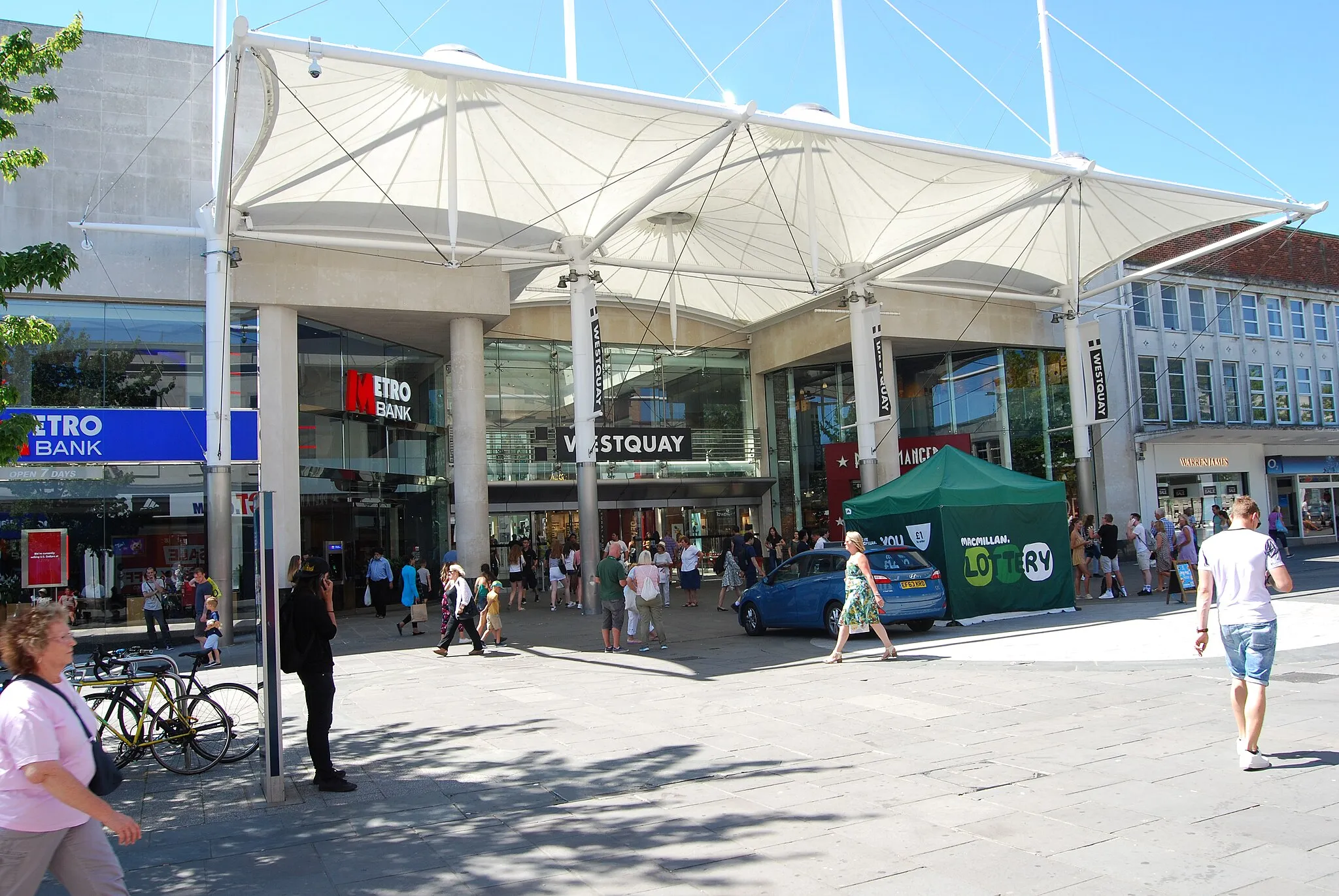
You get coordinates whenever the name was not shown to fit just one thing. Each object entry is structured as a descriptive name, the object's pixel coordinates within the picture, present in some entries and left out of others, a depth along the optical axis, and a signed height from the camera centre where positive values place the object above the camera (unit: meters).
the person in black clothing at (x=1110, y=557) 19.59 -0.88
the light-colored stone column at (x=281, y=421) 21.94 +3.13
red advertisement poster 19.72 +0.19
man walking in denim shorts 6.25 -0.66
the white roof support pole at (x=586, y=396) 22.95 +3.44
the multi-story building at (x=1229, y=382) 34.59 +4.85
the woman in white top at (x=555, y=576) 23.97 -0.87
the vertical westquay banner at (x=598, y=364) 23.03 +4.24
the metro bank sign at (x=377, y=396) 24.56 +4.08
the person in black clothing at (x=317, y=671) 7.20 -0.89
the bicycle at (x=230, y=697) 8.37 -1.27
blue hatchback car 14.91 -1.00
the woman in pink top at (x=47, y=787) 3.62 -0.83
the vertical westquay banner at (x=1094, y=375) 30.22 +4.42
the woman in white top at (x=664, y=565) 22.46 -0.72
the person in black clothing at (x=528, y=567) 25.58 -0.62
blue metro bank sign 19.95 +2.71
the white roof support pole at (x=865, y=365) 27.92 +4.73
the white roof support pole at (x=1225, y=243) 24.30 +6.95
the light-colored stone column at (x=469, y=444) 23.66 +2.54
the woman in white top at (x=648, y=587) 14.86 -0.77
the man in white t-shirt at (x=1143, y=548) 20.38 -0.75
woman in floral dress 12.36 -0.95
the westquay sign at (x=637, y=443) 24.75 +2.54
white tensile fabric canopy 17.69 +8.10
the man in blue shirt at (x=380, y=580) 23.73 -0.72
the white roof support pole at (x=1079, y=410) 30.58 +3.37
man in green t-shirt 14.83 -0.83
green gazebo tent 16.30 -0.15
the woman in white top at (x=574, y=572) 25.03 -0.80
